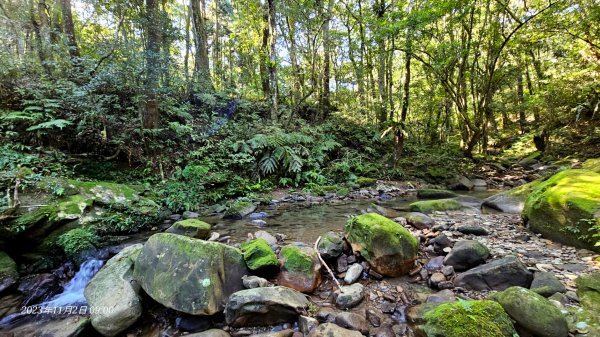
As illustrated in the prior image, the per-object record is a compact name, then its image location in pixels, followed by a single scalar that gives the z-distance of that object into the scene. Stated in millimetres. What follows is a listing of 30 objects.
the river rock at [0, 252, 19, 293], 3925
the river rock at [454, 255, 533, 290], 3160
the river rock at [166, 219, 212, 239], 5211
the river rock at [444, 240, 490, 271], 3690
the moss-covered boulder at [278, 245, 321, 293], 3609
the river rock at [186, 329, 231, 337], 2857
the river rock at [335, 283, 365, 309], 3256
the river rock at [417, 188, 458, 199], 9461
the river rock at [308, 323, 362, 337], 2657
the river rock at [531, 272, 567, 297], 2838
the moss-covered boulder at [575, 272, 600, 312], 2537
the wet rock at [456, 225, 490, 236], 4875
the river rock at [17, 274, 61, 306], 3863
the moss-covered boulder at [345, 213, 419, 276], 3762
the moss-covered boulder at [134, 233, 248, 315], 3107
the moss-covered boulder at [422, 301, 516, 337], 2232
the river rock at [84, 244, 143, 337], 3127
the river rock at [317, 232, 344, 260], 4117
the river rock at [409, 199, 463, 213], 7059
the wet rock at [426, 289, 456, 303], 3123
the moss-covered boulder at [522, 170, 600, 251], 3770
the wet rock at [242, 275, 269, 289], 3480
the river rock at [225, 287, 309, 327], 3002
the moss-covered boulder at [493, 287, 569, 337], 2281
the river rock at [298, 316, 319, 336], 2863
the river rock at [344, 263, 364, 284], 3721
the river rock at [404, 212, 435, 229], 5355
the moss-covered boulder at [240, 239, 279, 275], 3715
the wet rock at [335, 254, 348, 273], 3978
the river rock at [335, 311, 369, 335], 2869
